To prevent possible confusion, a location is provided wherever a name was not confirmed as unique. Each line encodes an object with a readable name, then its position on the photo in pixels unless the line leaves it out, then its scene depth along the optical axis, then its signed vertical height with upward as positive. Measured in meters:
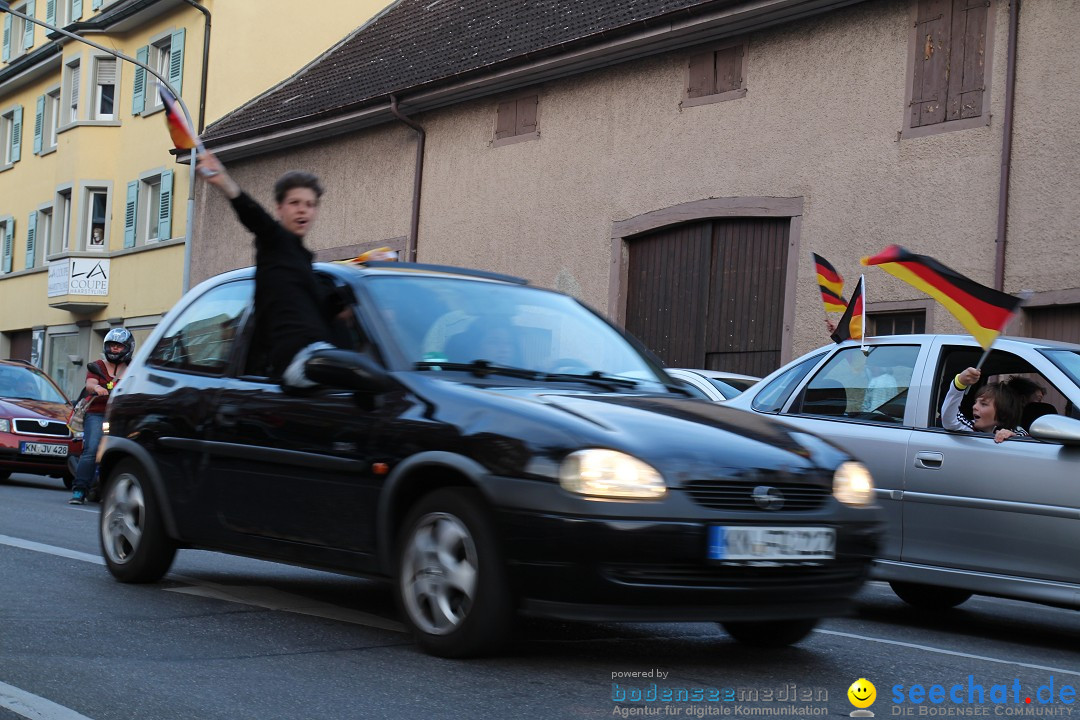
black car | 9.30 -0.30
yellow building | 59.40 +5.38
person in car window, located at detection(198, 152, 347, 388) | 11.75 +0.40
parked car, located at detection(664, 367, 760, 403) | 21.34 +0.21
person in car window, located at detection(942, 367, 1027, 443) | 14.44 +0.08
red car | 33.39 -0.90
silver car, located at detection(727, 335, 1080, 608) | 13.17 -0.19
